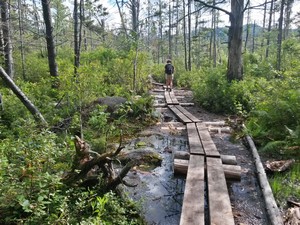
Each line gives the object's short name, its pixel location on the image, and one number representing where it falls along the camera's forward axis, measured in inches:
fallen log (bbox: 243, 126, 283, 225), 120.3
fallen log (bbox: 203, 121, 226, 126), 298.7
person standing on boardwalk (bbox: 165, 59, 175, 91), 576.4
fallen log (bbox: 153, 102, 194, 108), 419.9
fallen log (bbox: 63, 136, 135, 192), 133.8
